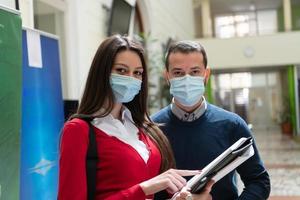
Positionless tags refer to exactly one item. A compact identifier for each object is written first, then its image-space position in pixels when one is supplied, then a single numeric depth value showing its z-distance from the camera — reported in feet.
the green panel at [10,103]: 7.29
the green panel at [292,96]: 49.52
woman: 4.82
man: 6.15
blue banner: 9.41
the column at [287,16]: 48.75
